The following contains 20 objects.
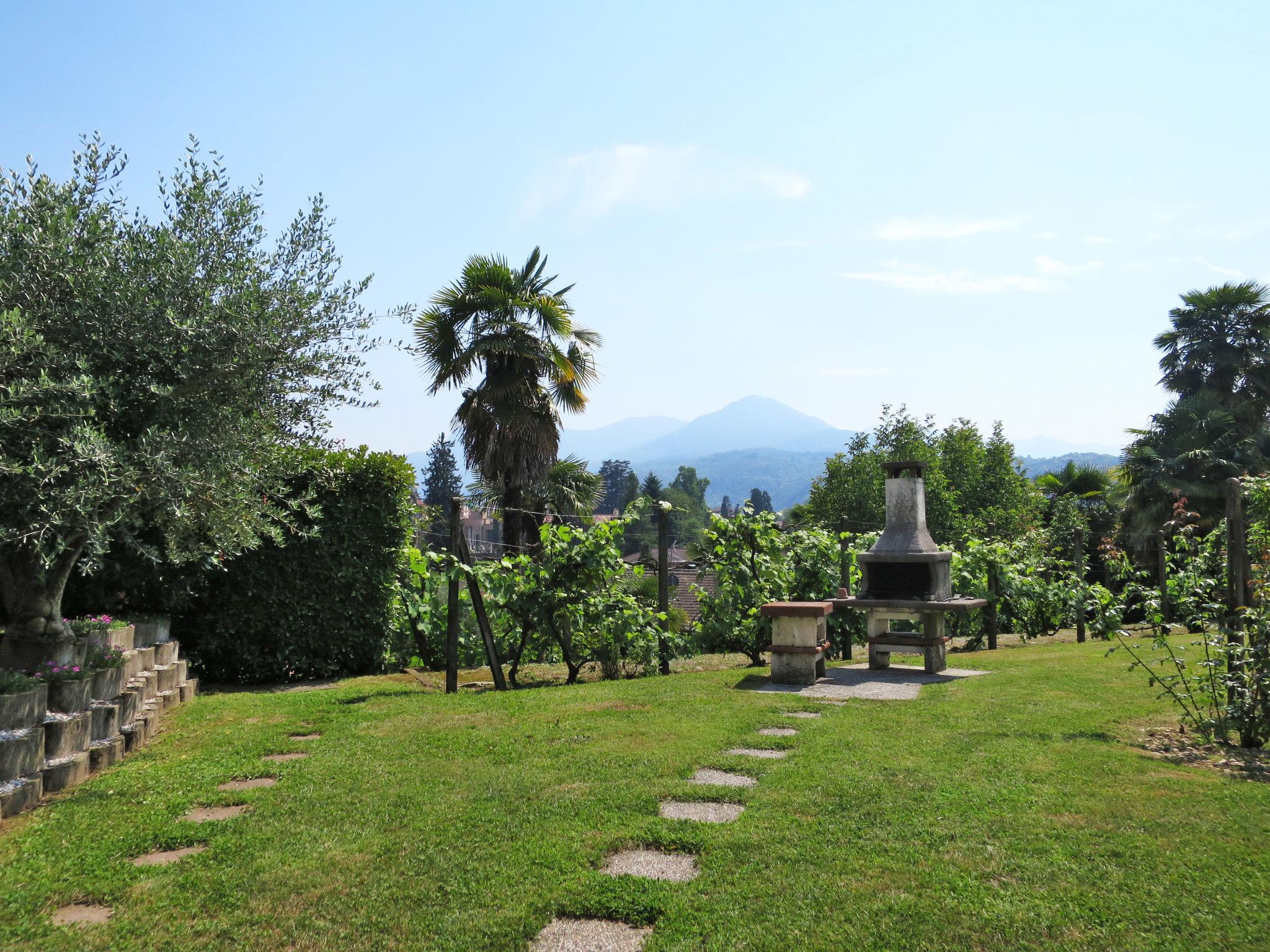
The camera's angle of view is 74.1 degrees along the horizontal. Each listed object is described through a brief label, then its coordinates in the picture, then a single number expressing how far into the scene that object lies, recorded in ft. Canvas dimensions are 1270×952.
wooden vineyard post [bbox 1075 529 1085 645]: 44.53
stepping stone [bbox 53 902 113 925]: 10.09
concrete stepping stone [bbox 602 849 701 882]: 11.18
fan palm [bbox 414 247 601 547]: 50.75
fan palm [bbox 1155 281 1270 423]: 95.09
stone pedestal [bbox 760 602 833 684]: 27.81
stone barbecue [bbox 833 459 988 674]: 30.19
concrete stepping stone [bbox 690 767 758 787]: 15.38
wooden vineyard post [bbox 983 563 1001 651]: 41.98
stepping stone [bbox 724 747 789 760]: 17.51
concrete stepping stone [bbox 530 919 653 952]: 9.37
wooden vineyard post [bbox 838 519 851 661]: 35.37
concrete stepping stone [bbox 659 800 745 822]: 13.41
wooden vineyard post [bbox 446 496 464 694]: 26.89
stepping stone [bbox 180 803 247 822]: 13.71
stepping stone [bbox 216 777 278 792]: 15.51
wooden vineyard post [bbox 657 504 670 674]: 31.78
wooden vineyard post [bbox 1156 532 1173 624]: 42.79
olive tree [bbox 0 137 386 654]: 15.12
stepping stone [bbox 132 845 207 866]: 11.92
